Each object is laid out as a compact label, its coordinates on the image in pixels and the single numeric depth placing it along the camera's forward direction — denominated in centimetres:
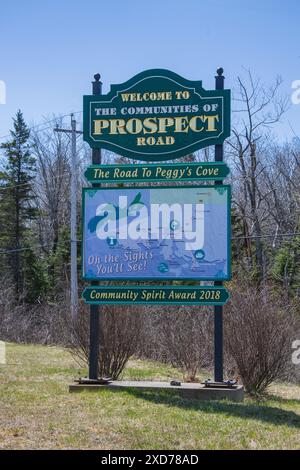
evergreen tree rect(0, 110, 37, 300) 4216
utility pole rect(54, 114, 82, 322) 2425
